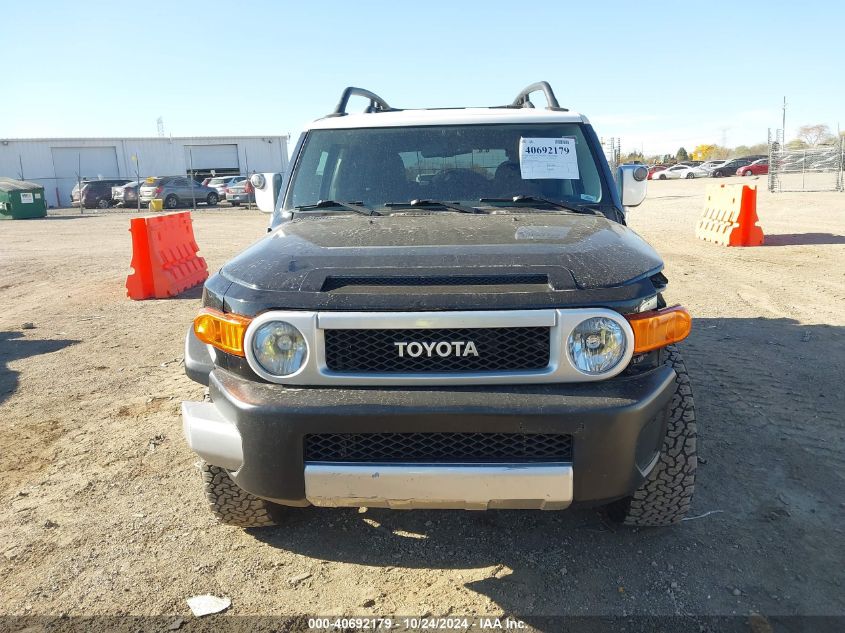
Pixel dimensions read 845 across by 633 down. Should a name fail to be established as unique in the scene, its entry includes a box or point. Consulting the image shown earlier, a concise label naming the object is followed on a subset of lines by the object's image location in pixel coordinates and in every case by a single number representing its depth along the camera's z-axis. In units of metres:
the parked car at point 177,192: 31.11
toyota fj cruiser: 2.29
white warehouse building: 40.72
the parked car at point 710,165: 54.60
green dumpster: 26.05
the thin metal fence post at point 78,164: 42.06
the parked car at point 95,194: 32.97
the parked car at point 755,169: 50.31
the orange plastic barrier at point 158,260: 8.48
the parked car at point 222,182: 33.97
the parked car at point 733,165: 52.91
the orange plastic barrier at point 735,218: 11.87
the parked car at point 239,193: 31.61
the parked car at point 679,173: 55.47
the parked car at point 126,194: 32.26
